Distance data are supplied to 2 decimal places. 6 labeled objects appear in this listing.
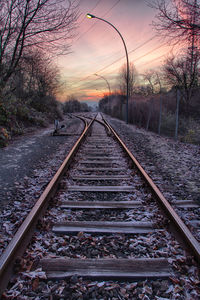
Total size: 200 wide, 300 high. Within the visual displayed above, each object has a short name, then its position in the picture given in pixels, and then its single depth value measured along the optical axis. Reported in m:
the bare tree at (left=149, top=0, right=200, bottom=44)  9.01
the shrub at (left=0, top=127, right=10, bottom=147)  9.62
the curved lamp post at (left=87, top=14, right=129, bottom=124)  18.55
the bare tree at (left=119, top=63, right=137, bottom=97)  70.95
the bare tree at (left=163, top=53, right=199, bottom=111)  32.50
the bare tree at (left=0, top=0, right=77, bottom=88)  12.09
